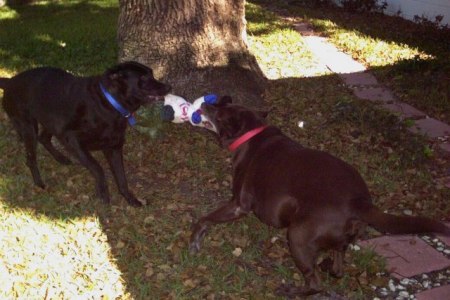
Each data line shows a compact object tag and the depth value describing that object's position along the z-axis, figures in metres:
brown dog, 3.14
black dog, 4.14
